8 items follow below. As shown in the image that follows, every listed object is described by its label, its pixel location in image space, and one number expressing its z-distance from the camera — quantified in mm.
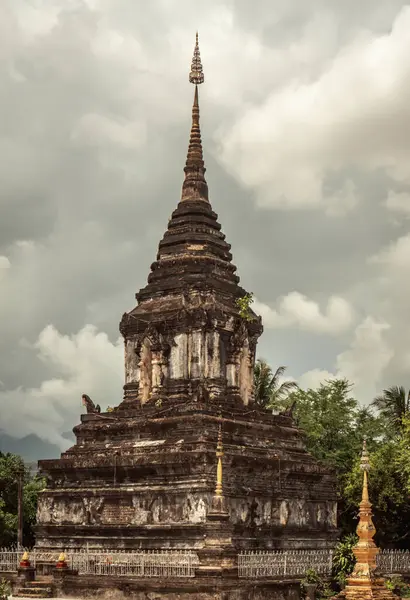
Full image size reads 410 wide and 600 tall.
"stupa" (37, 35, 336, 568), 33625
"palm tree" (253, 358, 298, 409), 57469
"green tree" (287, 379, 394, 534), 48812
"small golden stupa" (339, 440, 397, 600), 22594
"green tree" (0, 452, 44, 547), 46125
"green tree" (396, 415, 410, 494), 39781
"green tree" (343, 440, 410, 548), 42750
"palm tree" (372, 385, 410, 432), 51312
